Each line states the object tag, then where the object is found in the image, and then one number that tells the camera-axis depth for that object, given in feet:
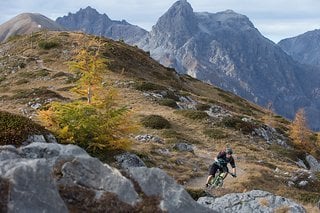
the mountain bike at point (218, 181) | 72.13
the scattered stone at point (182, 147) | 106.73
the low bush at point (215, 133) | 128.57
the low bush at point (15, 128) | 66.64
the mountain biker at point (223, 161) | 73.00
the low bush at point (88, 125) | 75.97
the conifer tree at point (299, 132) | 168.86
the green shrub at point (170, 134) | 119.75
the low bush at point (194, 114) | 144.66
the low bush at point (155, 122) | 128.10
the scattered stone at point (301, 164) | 134.58
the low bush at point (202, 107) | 166.28
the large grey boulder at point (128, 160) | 77.15
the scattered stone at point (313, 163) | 143.91
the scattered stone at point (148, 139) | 111.80
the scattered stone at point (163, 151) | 98.99
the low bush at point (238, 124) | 144.77
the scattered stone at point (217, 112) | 154.81
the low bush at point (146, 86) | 174.60
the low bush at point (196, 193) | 64.13
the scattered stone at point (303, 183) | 94.26
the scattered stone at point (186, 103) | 168.04
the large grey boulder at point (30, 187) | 31.99
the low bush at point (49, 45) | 230.68
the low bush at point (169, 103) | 160.45
